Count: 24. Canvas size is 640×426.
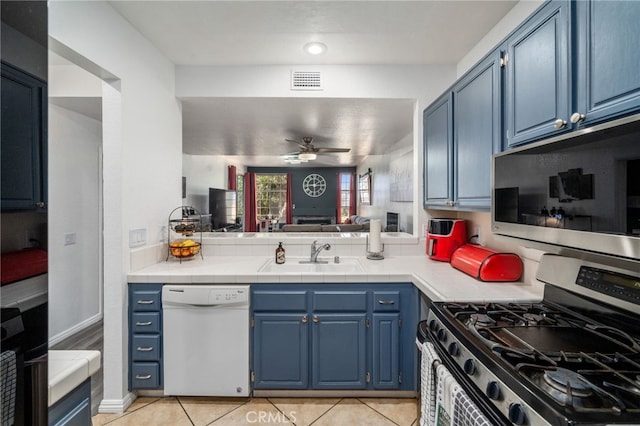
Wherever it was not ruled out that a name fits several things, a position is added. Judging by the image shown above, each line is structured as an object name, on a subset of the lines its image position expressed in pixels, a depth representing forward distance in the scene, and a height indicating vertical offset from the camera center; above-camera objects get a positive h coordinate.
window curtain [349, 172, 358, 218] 8.90 +0.52
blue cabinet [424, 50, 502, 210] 1.57 +0.45
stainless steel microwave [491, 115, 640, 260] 0.79 +0.06
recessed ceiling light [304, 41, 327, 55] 2.12 +1.23
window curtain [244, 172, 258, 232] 8.97 +0.23
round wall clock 9.12 +0.80
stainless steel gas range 0.70 -0.46
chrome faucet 2.34 -0.34
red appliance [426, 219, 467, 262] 2.15 -0.21
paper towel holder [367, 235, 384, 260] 2.34 -0.37
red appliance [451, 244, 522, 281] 1.68 -0.34
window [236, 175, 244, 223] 8.68 +0.50
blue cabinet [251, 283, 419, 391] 1.86 -0.82
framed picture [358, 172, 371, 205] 7.30 +0.60
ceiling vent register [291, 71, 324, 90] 2.42 +1.12
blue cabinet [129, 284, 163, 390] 1.85 -0.81
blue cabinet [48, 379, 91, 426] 0.65 -0.48
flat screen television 6.44 +0.06
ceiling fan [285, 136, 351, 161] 4.27 +0.90
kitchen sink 2.28 -0.45
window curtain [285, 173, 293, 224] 9.08 +0.29
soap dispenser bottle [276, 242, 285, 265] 2.30 -0.37
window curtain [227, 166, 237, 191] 7.83 +0.88
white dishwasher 1.81 -0.83
